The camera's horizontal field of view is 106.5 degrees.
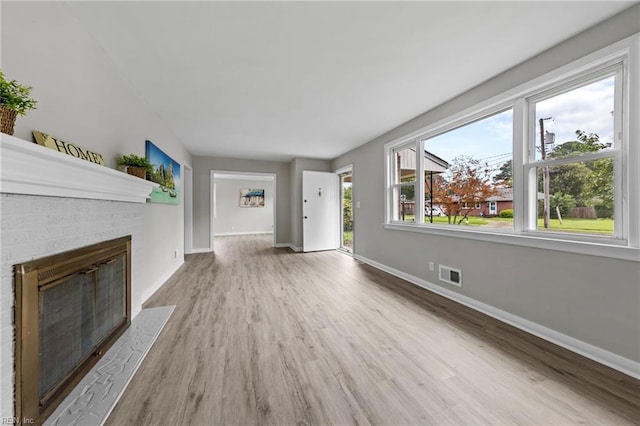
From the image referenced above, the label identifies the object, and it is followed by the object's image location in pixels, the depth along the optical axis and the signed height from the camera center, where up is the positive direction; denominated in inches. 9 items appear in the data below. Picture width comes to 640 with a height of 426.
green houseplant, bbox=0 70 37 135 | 37.3 +17.6
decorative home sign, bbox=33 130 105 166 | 48.5 +15.2
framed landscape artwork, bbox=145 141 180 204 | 112.0 +21.1
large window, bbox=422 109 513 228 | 91.0 +17.9
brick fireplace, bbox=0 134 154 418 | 37.6 +0.7
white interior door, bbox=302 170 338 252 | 219.0 +2.3
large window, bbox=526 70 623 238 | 64.3 +16.7
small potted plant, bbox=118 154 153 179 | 83.4 +17.3
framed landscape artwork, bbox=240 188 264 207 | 360.2 +24.8
